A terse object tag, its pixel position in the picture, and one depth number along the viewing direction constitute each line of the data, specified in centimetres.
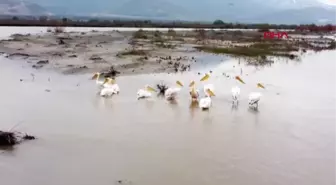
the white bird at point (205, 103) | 1213
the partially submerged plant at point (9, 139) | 875
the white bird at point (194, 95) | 1315
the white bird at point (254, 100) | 1249
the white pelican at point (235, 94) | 1299
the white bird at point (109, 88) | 1320
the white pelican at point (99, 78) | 1464
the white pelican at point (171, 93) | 1306
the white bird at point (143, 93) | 1316
